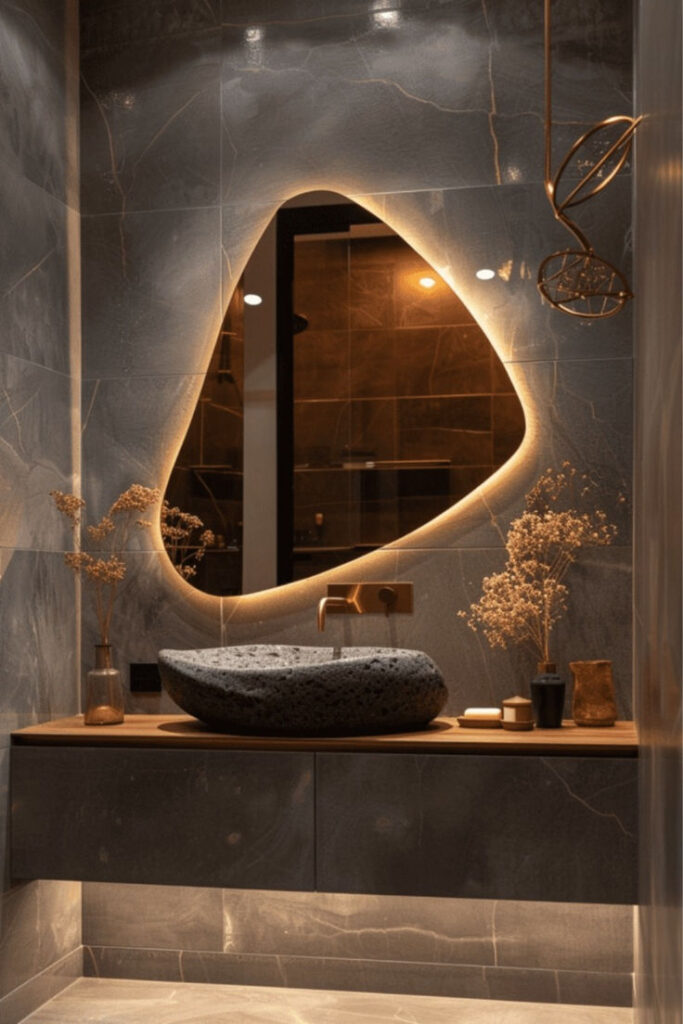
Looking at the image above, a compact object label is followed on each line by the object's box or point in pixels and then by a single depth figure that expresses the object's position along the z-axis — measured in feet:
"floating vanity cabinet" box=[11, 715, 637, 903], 7.49
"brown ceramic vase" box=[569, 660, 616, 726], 8.29
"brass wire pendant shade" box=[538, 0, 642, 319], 8.61
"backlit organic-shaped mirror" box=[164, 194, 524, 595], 9.05
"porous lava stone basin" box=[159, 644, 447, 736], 7.66
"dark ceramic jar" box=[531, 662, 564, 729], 8.21
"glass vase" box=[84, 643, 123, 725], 8.66
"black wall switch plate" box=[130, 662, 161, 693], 9.40
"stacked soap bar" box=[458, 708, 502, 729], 8.23
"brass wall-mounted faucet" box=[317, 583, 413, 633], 9.06
